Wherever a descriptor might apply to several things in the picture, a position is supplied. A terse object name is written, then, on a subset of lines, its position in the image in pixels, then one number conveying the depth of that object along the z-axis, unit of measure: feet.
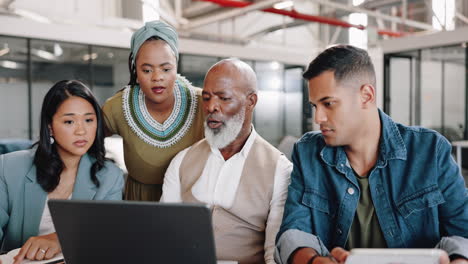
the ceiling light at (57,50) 28.61
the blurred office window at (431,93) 33.96
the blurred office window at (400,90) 35.24
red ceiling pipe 24.54
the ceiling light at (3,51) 26.68
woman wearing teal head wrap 7.64
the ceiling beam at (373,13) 28.14
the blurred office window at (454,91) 31.89
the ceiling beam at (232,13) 24.40
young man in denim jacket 4.96
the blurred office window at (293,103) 43.52
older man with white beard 6.29
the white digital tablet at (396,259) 3.01
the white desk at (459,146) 25.83
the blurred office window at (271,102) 41.24
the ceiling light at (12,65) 27.14
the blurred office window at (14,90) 27.14
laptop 3.40
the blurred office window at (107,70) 30.81
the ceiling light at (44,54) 28.07
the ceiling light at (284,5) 27.68
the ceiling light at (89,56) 30.09
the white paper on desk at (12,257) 5.03
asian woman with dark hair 6.56
